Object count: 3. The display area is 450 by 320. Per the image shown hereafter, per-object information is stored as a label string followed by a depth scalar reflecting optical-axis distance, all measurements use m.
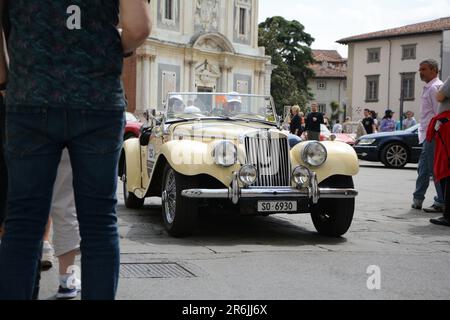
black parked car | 19.72
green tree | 67.00
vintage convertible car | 6.43
